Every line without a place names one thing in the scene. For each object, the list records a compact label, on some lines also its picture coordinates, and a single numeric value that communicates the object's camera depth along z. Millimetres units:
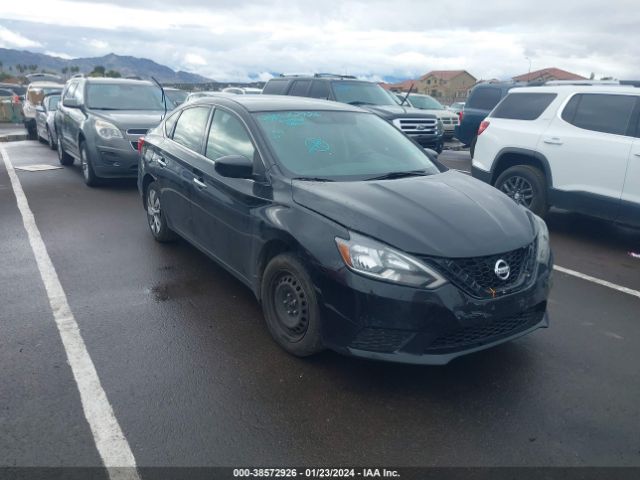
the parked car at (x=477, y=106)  13312
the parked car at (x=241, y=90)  18656
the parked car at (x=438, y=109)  17562
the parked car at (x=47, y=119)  12955
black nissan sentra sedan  3057
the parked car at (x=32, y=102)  16078
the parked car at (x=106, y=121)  8773
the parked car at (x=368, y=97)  11523
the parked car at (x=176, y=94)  17484
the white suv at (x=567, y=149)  6242
